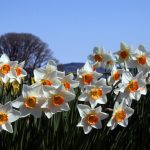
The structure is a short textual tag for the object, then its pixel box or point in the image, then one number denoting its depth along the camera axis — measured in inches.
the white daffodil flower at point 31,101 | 106.3
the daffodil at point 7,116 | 107.7
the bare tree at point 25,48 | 2095.2
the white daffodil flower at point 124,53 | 155.5
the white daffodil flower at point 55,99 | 107.0
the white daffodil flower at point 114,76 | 142.8
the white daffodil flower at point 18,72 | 139.6
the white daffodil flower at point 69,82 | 116.0
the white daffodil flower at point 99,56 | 158.4
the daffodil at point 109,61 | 158.7
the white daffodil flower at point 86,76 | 127.0
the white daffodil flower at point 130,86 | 126.1
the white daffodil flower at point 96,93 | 120.9
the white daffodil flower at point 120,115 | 118.7
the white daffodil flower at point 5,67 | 135.9
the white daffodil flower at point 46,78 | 112.2
